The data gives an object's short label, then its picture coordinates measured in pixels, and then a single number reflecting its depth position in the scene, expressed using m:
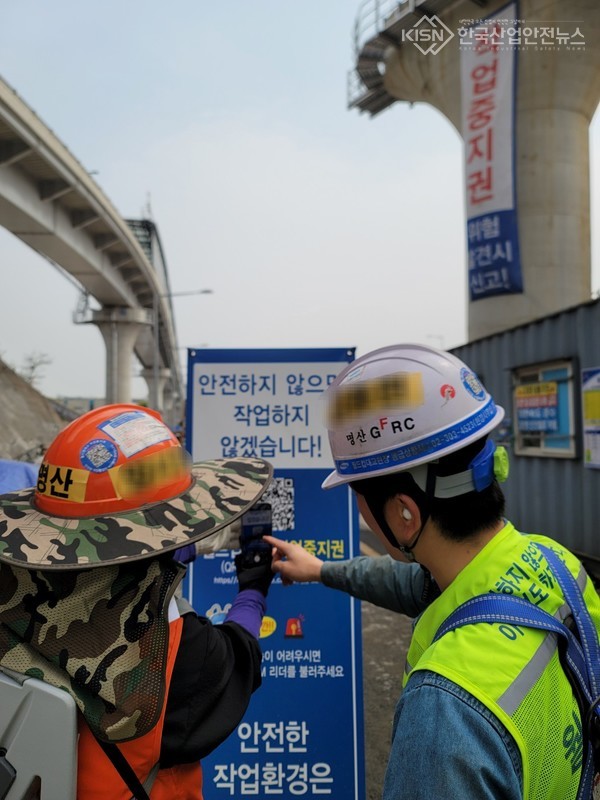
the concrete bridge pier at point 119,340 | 28.44
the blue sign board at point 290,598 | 2.58
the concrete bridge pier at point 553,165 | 12.24
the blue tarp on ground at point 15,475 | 2.60
